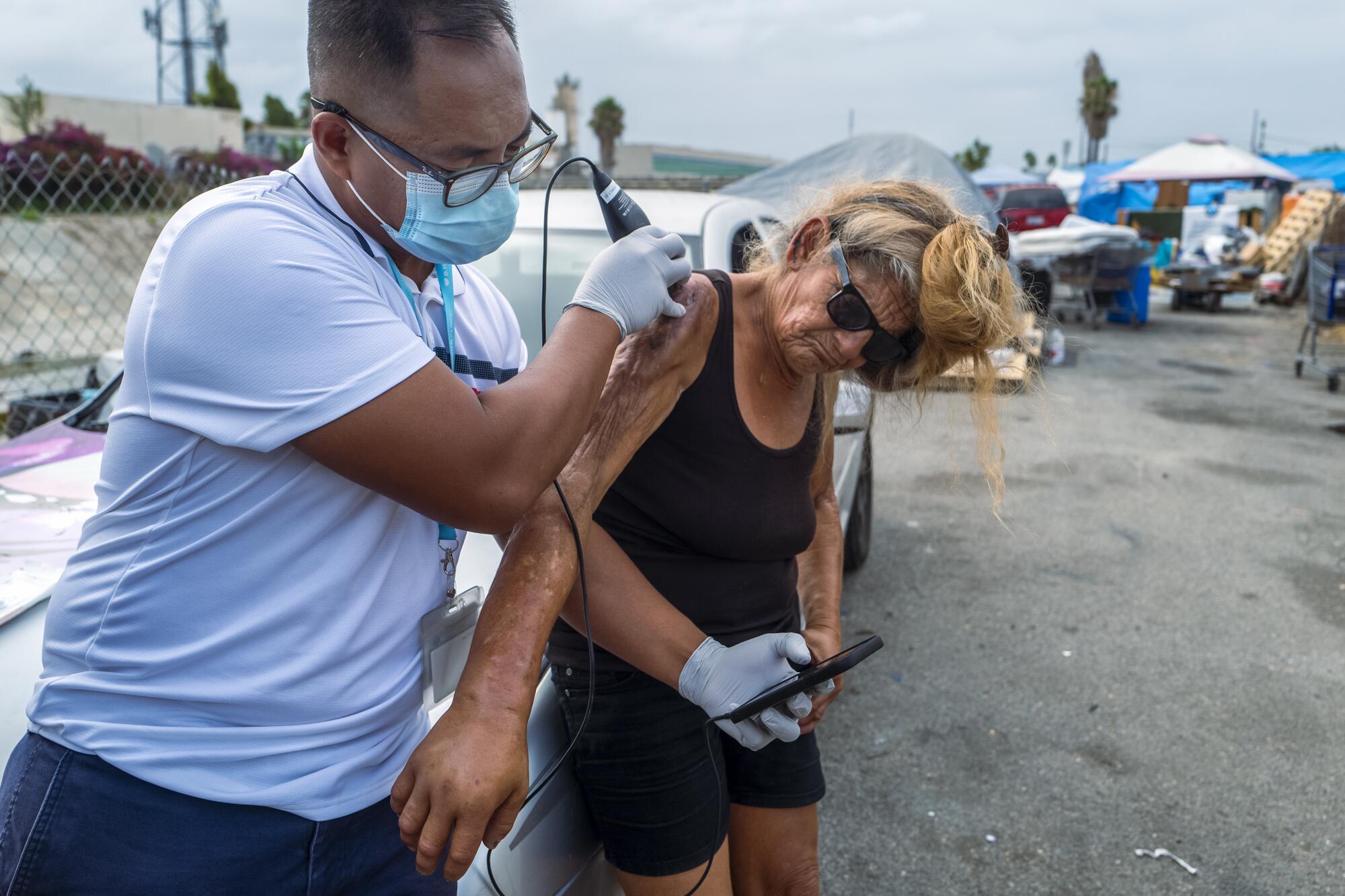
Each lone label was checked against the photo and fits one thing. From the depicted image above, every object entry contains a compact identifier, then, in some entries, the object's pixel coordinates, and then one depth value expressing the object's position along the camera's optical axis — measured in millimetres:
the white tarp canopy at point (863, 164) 11133
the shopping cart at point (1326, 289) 8656
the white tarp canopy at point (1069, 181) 31492
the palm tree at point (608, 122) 45344
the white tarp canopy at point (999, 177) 25516
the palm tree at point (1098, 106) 50000
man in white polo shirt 985
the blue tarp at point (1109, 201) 25672
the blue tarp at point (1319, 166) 25109
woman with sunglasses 1642
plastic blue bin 14000
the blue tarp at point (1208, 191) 26391
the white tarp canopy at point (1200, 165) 20688
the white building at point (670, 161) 40719
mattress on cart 13297
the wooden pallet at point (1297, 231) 18203
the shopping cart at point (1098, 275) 13703
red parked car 20297
